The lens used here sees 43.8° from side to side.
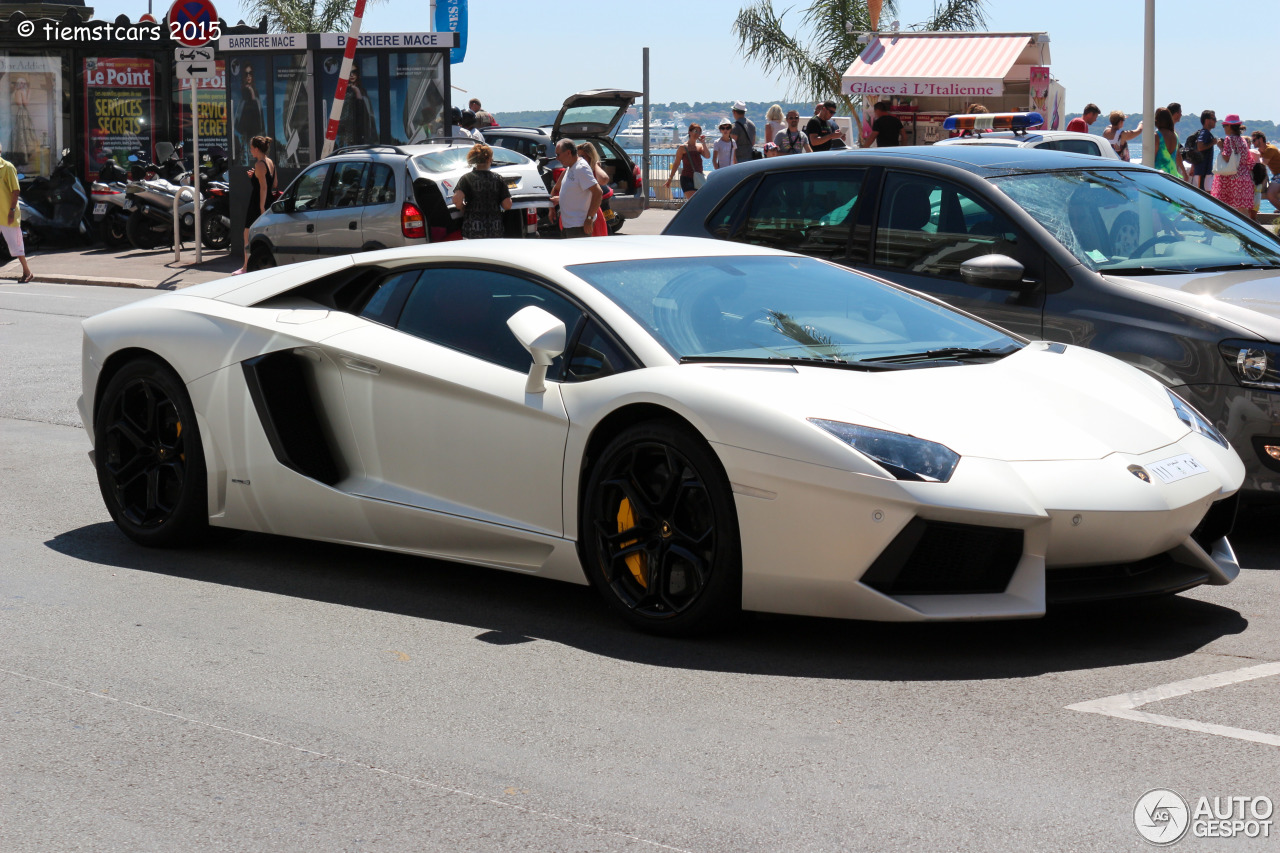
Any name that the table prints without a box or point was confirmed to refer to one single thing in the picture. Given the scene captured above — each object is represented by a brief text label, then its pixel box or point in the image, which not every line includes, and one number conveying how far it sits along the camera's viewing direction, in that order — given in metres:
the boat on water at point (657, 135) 31.52
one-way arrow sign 19.80
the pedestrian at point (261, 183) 20.56
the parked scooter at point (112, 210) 25.25
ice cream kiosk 25.52
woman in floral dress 20.27
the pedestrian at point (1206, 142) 21.75
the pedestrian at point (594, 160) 15.10
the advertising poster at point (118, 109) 27.64
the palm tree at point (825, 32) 34.12
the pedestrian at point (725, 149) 22.97
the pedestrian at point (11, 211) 21.20
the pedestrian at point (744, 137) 22.58
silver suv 17.12
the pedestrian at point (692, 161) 23.31
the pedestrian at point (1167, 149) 18.85
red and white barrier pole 20.58
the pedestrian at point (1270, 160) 22.53
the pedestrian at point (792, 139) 21.64
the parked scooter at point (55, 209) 26.05
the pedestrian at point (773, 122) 22.31
